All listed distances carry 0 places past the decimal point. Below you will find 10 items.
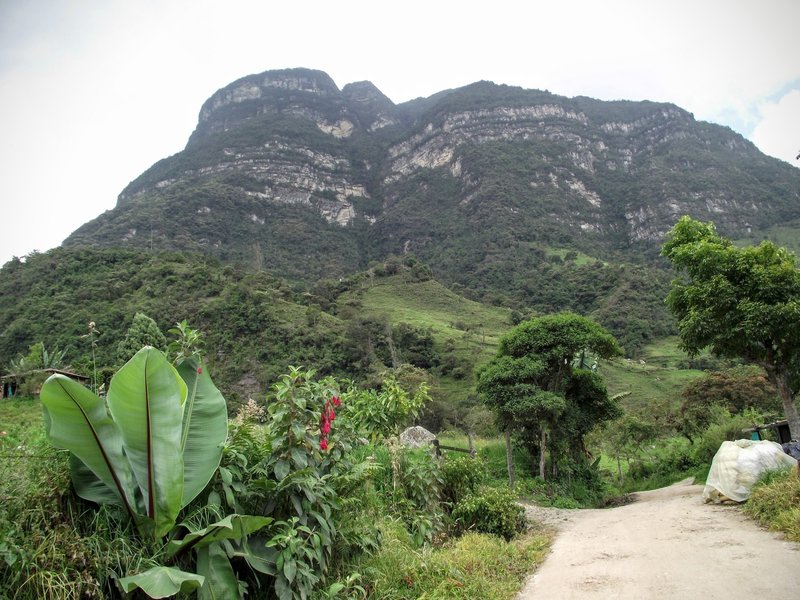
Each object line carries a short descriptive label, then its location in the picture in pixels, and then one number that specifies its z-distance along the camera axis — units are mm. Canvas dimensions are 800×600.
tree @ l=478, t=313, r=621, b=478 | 13359
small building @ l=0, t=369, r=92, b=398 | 17605
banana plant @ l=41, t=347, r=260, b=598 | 2869
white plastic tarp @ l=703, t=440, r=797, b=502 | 6793
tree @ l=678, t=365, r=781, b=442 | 17297
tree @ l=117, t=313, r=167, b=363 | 27094
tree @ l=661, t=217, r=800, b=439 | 8062
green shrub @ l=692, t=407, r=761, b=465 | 10984
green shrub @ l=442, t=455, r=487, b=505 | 7215
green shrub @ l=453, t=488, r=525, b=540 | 6773
